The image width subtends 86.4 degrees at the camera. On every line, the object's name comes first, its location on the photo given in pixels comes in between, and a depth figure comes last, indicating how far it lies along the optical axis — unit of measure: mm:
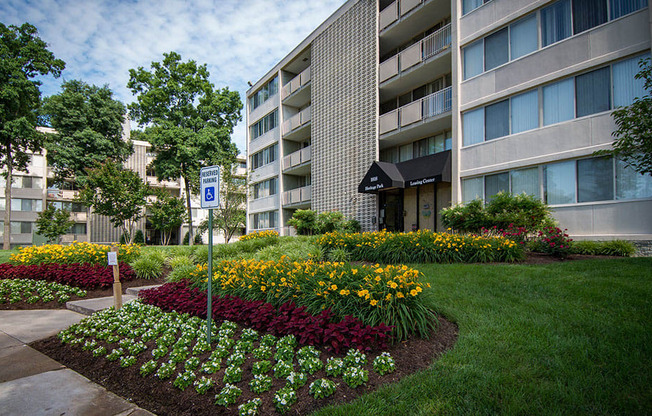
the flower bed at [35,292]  7629
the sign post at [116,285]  5930
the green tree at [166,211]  29416
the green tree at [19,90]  24906
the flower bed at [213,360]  3158
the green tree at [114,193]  22938
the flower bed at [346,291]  4238
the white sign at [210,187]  4250
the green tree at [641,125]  6520
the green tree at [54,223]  29631
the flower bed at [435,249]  8742
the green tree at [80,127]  30641
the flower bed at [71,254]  10570
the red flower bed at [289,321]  3824
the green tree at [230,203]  23188
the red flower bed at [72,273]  8555
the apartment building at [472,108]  10227
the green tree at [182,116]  29766
